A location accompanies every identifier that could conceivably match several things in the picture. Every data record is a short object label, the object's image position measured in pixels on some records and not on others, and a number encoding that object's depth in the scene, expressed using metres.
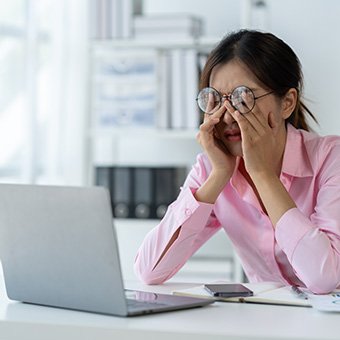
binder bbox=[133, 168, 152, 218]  5.19
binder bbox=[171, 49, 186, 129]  5.14
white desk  2.78
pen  3.11
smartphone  3.11
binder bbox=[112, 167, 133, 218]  5.21
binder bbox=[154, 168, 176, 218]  5.17
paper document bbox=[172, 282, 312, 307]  3.06
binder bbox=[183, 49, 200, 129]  5.12
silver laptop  2.89
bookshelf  5.07
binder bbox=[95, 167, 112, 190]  5.23
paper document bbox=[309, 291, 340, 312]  2.96
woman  3.45
